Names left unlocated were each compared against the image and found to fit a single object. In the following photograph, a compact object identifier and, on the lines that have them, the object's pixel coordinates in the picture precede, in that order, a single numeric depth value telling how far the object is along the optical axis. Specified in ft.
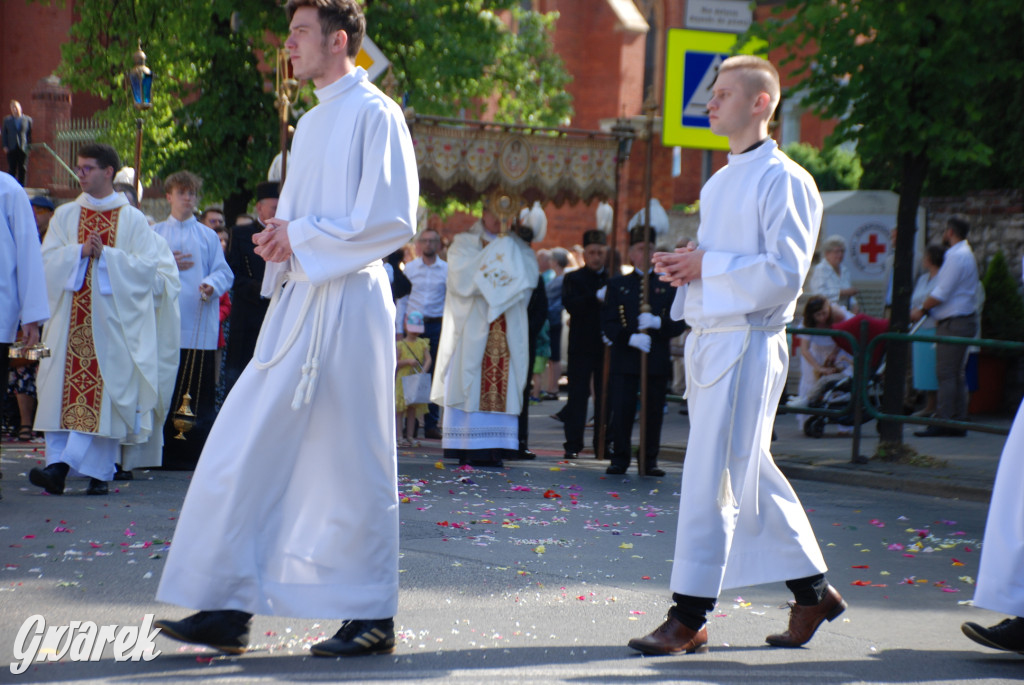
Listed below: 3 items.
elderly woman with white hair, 49.67
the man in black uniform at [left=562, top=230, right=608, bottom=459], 40.32
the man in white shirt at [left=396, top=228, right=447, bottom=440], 46.32
